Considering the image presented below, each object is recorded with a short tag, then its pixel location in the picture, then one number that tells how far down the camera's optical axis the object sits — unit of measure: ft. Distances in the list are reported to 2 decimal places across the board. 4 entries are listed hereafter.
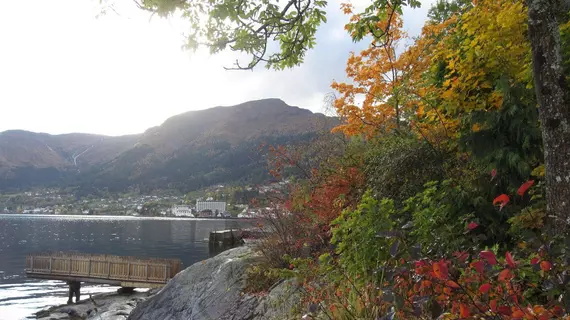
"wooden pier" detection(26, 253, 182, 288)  80.43
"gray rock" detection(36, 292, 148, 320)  64.23
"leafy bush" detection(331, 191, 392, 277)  14.94
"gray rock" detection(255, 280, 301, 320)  17.96
